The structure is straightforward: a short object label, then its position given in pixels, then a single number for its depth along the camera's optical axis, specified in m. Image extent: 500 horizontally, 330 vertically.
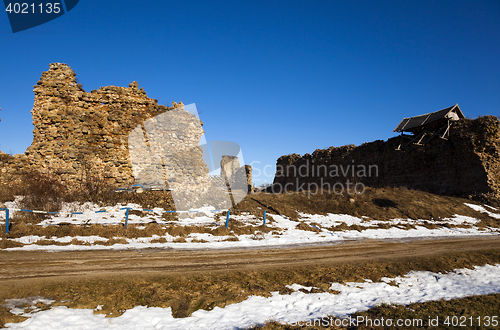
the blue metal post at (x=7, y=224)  8.94
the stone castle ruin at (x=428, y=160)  22.34
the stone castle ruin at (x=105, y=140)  14.57
